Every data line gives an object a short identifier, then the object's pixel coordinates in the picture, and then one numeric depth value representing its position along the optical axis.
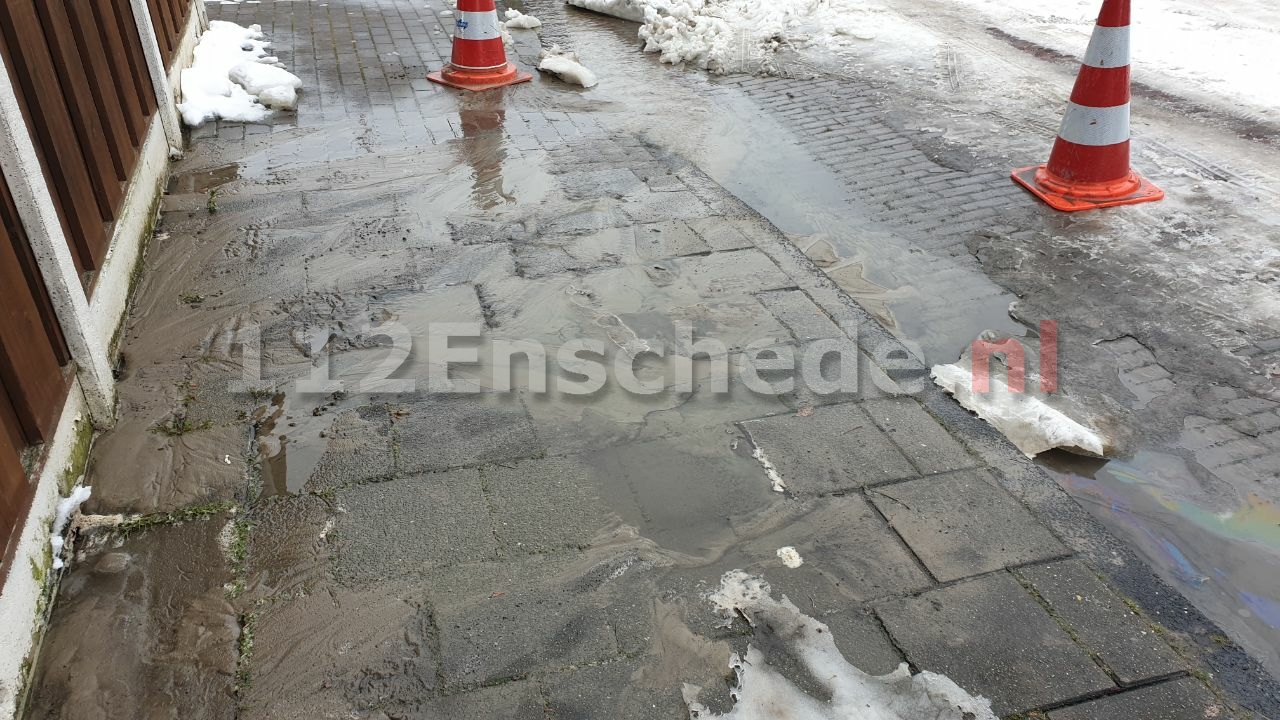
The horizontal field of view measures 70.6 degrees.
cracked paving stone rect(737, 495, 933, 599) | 2.67
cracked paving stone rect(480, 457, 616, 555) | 2.83
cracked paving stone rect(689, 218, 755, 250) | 4.64
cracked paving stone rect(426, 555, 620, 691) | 2.42
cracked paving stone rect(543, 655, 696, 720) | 2.30
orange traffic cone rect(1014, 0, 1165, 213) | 4.93
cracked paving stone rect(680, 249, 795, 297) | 4.24
